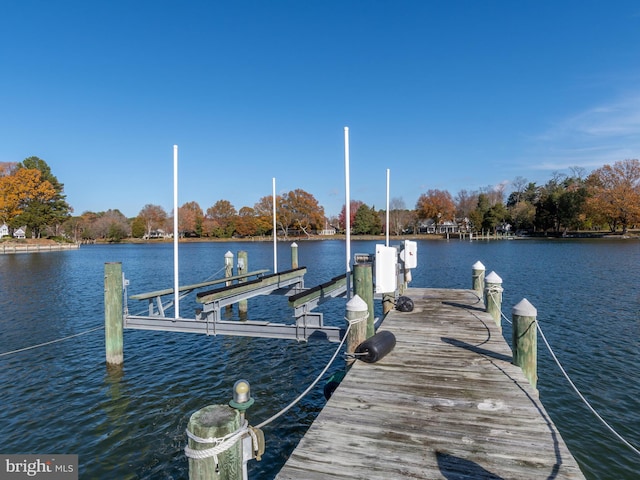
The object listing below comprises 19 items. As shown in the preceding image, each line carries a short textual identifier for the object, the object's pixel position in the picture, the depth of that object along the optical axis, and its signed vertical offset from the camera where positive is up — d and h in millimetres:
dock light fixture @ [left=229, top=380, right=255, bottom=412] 3366 -1548
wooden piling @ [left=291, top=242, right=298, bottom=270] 20141 -1367
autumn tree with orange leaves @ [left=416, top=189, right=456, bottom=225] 113000 +7224
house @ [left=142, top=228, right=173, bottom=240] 124562 -624
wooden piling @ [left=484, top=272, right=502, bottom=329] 10062 -1793
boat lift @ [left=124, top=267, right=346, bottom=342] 8805 -2355
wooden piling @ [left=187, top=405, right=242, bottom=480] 3008 -1782
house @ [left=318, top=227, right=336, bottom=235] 131825 +8
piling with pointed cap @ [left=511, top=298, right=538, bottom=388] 6574 -2047
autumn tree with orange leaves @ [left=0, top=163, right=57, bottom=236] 69562 +7530
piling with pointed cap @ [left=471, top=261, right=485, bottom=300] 13633 -1800
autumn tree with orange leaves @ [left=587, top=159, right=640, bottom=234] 78812 +7414
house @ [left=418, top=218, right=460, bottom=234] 119688 +1199
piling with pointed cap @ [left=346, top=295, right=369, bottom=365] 7136 -1801
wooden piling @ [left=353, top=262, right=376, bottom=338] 8352 -1155
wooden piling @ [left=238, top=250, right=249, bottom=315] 18516 -1600
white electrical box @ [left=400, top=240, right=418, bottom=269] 13523 -885
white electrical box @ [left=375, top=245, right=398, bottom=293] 10469 -1090
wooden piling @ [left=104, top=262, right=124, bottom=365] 9898 -1959
